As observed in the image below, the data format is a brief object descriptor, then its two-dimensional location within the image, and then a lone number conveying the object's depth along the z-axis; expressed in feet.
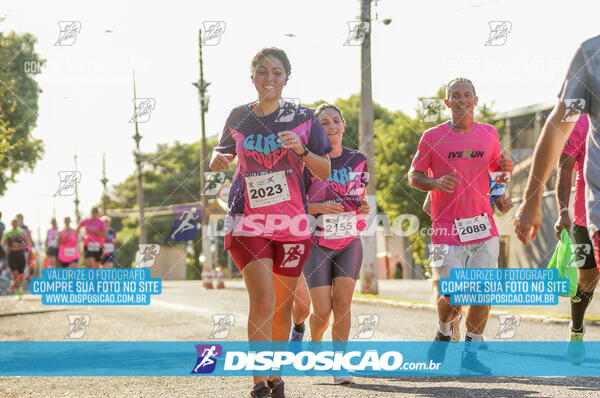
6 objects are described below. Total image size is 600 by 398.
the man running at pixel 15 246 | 66.64
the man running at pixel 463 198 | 22.99
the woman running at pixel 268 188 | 17.83
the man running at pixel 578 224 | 23.32
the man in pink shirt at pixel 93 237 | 61.98
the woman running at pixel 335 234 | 22.91
